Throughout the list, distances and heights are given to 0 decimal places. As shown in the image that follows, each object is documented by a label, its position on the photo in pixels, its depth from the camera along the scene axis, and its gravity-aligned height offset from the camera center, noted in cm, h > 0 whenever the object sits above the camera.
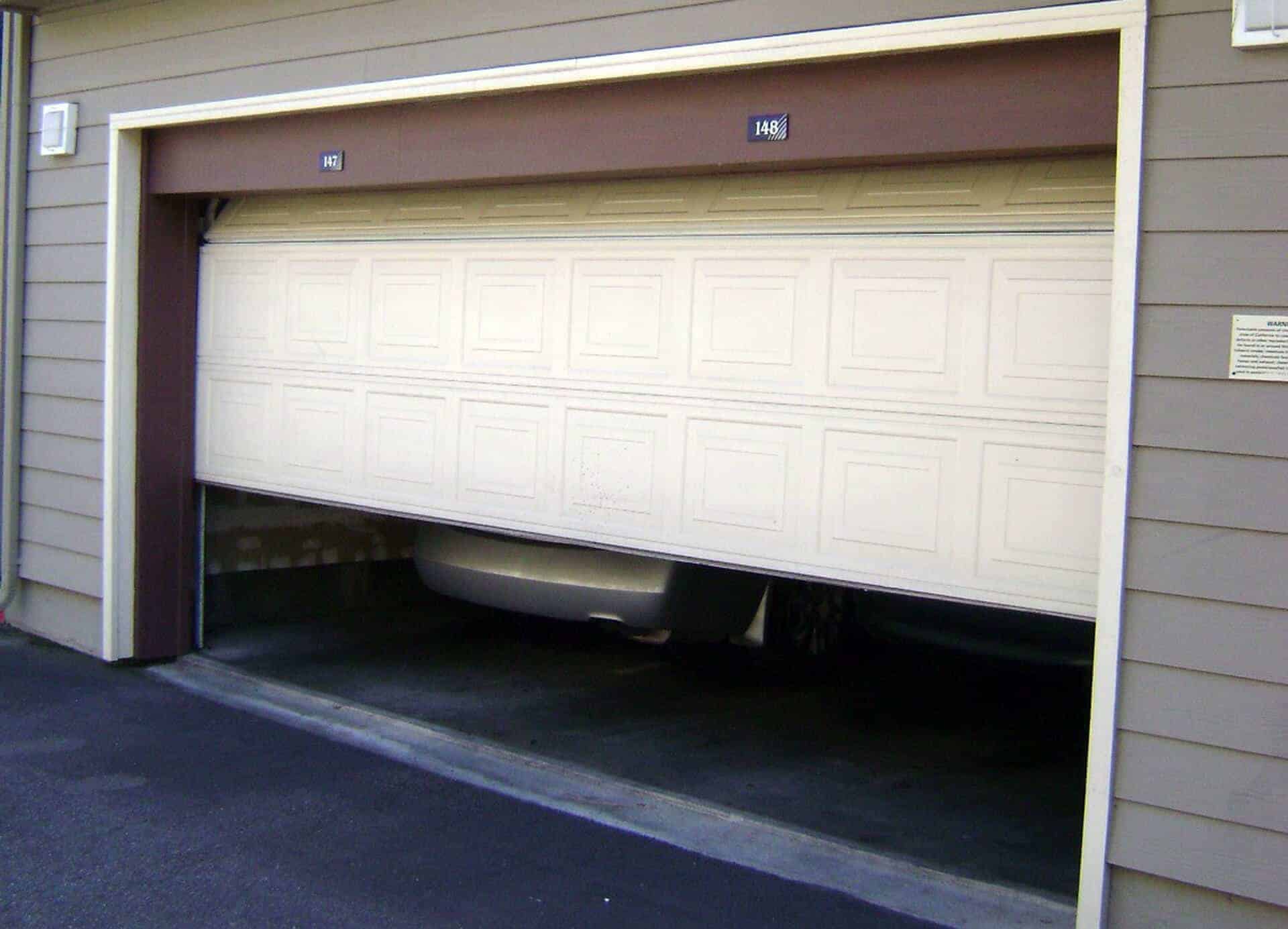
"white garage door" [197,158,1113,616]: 452 +0
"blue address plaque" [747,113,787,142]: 473 +82
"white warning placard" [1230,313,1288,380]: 370 +11
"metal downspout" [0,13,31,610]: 780 +72
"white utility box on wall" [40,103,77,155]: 745 +114
